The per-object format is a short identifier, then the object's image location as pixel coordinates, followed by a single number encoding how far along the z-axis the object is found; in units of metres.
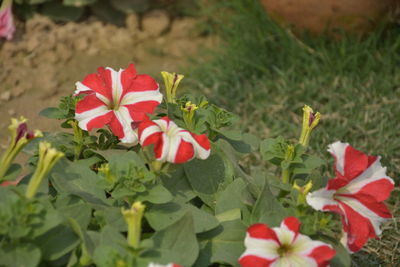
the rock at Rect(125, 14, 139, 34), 6.41
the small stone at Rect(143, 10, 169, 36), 6.42
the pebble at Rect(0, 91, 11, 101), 5.48
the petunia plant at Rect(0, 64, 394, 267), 2.03
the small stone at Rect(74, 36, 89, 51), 6.17
